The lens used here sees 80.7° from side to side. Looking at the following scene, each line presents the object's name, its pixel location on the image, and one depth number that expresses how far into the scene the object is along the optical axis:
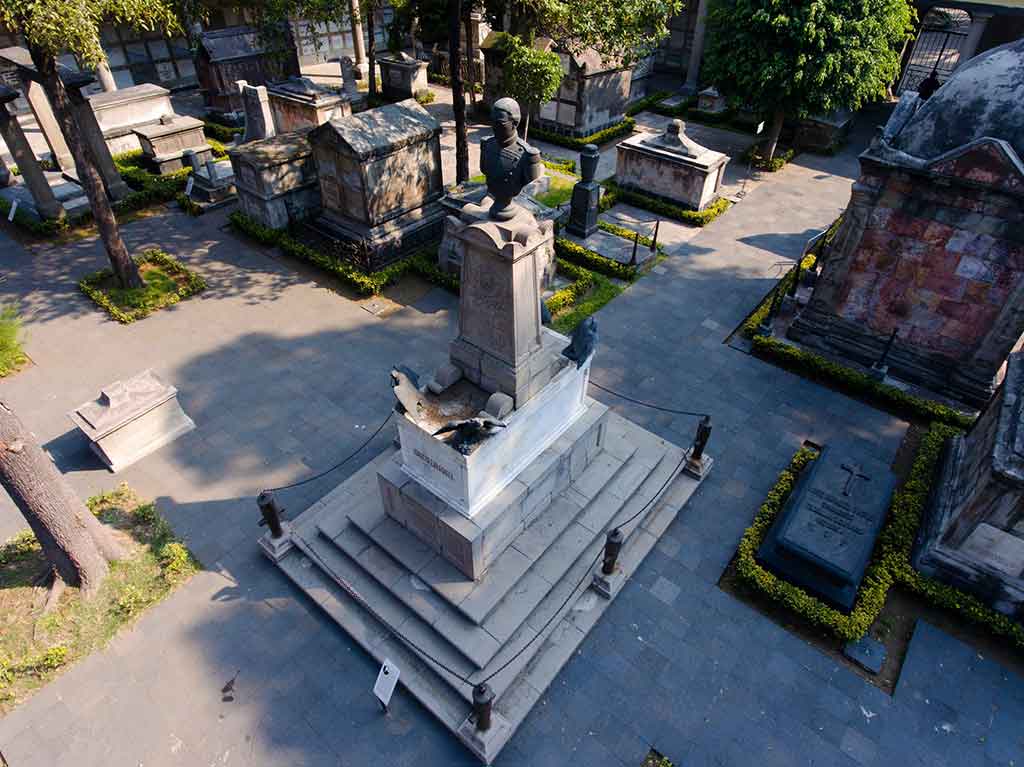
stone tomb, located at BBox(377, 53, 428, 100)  30.36
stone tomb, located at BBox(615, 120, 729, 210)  21.02
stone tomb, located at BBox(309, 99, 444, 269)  17.42
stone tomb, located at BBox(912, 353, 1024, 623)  9.22
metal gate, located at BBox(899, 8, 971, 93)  34.28
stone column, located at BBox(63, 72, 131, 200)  18.77
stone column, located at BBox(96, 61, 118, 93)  26.58
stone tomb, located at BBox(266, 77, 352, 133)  23.30
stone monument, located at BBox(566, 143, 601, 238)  18.97
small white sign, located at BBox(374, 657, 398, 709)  8.38
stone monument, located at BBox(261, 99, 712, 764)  8.53
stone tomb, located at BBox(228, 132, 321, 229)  18.69
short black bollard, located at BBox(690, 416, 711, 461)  11.66
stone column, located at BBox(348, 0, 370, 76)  27.89
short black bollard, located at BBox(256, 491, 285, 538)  10.03
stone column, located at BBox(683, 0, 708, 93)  30.09
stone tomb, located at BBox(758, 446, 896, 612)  9.90
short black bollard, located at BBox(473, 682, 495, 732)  7.90
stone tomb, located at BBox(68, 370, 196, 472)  12.02
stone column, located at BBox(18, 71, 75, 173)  20.16
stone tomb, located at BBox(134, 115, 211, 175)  22.75
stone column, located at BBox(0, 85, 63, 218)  18.23
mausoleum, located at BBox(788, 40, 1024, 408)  12.12
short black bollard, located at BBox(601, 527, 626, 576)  9.66
